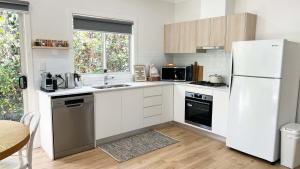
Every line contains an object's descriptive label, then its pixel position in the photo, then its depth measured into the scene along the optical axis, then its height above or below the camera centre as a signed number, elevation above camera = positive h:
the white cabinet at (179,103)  4.10 -0.74
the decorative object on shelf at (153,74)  4.44 -0.20
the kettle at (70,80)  3.35 -0.25
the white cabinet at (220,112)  3.41 -0.76
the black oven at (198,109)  3.66 -0.79
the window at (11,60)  3.02 +0.05
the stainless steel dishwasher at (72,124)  2.88 -0.84
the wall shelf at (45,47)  3.12 +0.24
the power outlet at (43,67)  3.26 -0.05
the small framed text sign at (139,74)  4.35 -0.20
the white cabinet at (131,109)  3.35 -0.77
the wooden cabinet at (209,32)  3.41 +0.57
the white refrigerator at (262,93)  2.71 -0.37
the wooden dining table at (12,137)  1.34 -0.52
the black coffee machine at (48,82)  3.07 -0.27
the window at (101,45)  3.71 +0.35
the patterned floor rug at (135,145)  3.10 -1.27
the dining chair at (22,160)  1.76 -0.83
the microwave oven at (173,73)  4.37 -0.18
